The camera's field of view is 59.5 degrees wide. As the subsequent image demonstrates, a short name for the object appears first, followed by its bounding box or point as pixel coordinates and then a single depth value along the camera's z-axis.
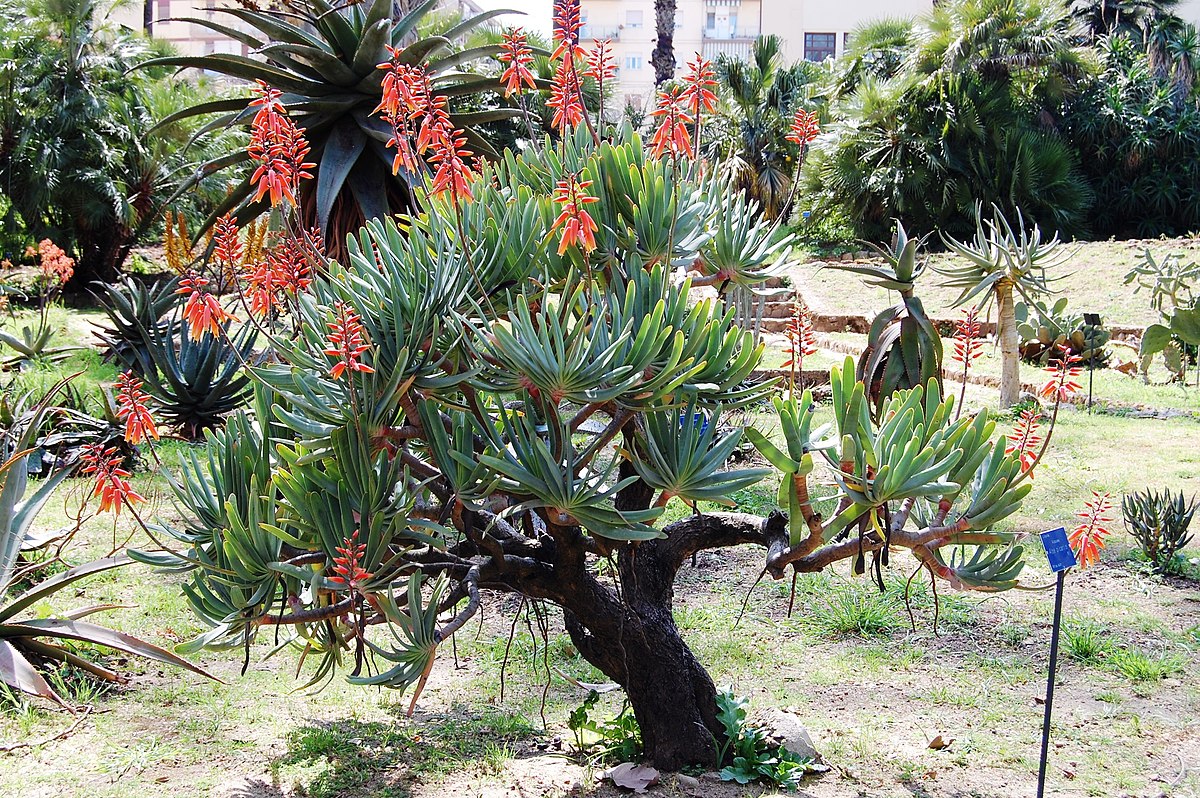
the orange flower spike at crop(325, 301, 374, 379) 2.23
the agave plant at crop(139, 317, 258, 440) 7.74
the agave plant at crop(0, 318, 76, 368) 9.53
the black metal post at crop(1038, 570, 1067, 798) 2.88
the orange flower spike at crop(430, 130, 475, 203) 2.62
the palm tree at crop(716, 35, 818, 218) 22.97
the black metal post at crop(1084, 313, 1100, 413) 11.52
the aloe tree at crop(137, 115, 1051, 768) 2.43
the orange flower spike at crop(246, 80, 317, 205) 2.46
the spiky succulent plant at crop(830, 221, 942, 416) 4.43
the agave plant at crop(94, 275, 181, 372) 8.21
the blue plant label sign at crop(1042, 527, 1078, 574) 2.95
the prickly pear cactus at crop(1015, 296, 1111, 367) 11.35
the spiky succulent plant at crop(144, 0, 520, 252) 5.81
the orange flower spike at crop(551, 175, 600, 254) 2.42
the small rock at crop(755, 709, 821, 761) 3.40
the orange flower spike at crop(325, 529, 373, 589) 2.31
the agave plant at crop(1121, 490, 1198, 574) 5.40
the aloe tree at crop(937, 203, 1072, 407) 8.36
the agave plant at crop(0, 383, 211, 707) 3.63
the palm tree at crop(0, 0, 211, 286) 17.05
